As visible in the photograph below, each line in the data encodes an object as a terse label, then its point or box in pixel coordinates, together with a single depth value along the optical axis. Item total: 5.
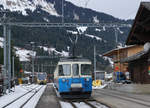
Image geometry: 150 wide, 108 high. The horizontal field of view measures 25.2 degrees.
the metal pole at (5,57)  31.89
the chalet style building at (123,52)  56.21
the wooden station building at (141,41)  28.00
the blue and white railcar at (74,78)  21.77
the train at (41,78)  77.50
